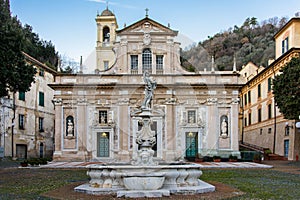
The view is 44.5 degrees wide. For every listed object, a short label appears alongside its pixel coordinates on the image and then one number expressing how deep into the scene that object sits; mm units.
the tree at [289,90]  26562
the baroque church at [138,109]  33000
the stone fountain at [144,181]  11812
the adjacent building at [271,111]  33625
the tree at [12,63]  22250
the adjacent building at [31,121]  35500
